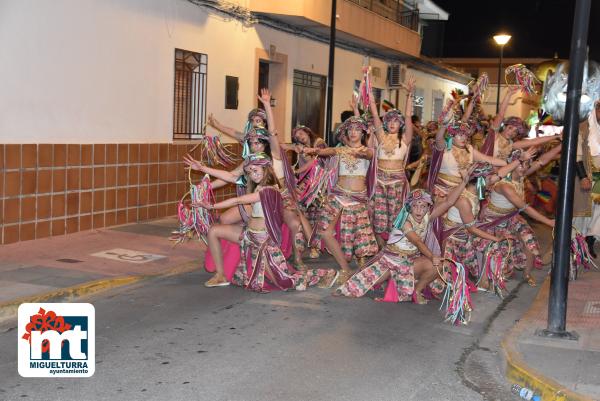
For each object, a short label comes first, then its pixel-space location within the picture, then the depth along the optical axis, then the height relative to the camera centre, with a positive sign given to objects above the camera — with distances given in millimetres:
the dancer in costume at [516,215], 9227 -782
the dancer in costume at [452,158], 9656 -168
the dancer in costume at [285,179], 9336 -509
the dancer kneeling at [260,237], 8188 -1063
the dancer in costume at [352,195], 9547 -664
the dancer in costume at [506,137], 10406 +117
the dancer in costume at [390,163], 10141 -283
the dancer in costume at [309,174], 9625 -464
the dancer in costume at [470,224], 8781 -892
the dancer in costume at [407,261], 7914 -1181
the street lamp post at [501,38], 28969 +3821
